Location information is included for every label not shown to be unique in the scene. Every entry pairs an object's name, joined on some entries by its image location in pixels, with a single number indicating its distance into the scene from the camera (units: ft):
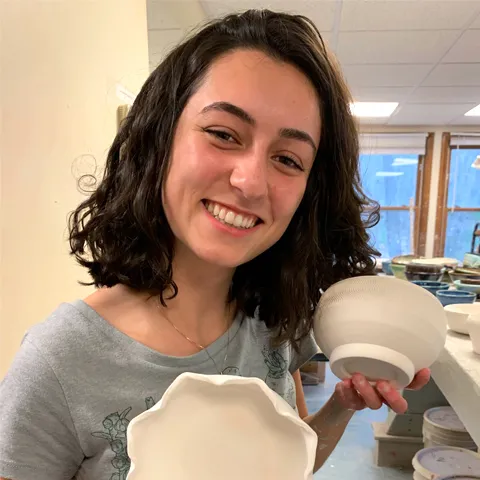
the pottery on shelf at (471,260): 9.24
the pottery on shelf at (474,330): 2.88
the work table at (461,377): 2.49
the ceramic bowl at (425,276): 5.40
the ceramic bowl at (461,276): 5.31
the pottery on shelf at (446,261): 7.71
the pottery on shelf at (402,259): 6.96
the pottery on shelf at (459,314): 3.40
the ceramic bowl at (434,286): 4.83
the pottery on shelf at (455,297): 4.04
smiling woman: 1.93
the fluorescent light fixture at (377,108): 14.62
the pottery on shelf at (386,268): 7.90
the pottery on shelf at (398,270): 6.23
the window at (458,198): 18.80
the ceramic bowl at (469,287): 4.99
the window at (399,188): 18.99
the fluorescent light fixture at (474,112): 15.11
